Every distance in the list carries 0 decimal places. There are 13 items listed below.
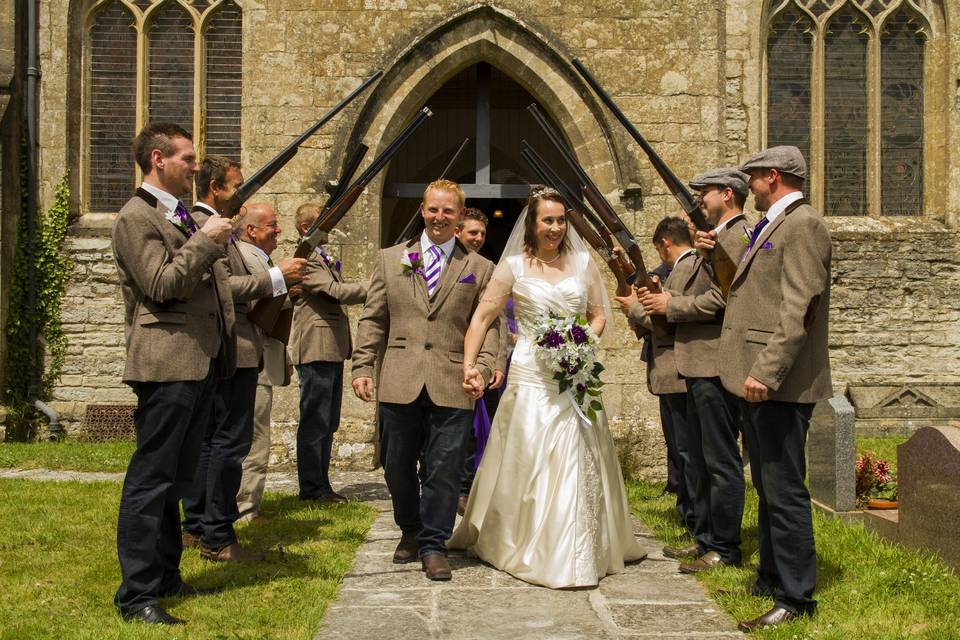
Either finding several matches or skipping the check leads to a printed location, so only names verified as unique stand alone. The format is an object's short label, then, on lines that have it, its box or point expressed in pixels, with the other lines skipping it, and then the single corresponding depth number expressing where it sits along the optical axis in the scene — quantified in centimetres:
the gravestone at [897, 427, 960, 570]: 536
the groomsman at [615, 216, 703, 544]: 649
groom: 554
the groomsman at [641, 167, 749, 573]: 564
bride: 538
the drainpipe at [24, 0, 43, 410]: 1095
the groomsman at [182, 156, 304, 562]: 577
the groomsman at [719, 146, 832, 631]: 444
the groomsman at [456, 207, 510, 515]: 777
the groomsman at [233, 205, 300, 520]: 670
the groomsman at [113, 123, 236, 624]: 447
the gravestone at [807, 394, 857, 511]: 676
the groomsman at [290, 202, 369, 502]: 771
